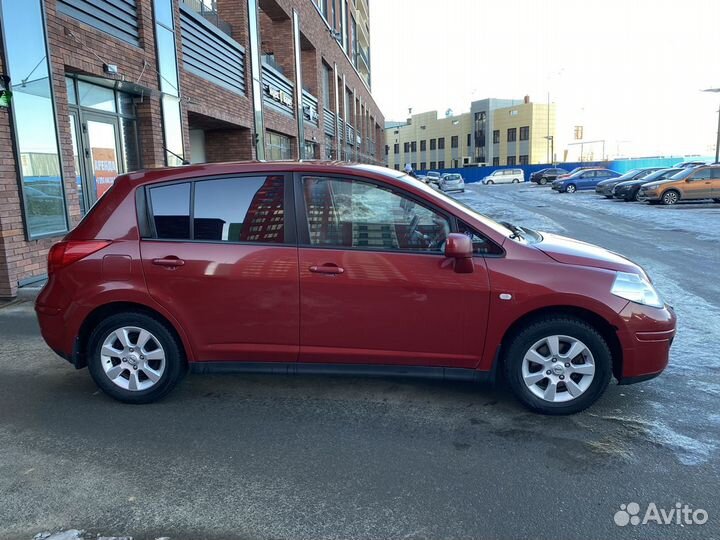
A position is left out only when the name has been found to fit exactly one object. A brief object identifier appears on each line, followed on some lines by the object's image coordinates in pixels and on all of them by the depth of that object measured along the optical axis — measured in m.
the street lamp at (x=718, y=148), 35.55
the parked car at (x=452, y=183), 42.06
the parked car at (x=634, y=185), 27.25
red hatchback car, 3.73
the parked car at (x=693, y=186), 23.67
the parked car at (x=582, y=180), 39.94
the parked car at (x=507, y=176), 62.83
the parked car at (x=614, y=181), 30.98
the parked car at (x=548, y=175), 54.22
